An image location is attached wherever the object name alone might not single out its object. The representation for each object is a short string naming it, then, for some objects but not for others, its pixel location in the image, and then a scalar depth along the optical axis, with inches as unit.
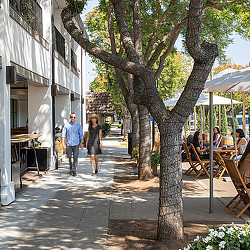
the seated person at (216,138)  545.9
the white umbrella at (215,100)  601.0
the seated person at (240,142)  428.4
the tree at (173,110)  203.6
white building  314.8
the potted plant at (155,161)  446.7
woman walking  467.5
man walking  458.6
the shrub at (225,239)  122.3
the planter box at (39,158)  486.6
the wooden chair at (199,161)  434.3
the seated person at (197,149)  458.9
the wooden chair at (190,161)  453.4
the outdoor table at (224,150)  438.9
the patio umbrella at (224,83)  283.0
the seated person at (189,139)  586.6
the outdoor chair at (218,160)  429.4
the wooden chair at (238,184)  264.1
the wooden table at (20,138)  349.4
